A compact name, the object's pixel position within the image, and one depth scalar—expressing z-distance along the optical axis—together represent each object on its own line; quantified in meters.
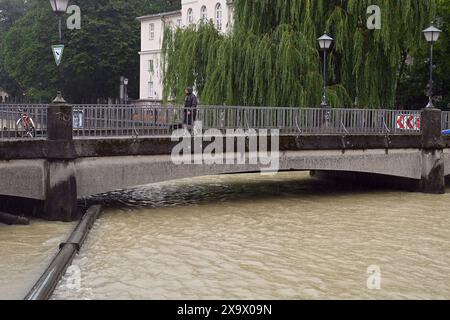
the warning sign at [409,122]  22.39
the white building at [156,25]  51.62
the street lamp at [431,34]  20.55
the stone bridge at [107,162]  15.13
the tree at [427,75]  34.62
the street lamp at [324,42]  20.88
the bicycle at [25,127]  15.64
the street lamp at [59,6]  15.14
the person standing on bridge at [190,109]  17.83
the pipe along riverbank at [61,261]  9.21
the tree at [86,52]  52.62
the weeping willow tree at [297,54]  23.53
